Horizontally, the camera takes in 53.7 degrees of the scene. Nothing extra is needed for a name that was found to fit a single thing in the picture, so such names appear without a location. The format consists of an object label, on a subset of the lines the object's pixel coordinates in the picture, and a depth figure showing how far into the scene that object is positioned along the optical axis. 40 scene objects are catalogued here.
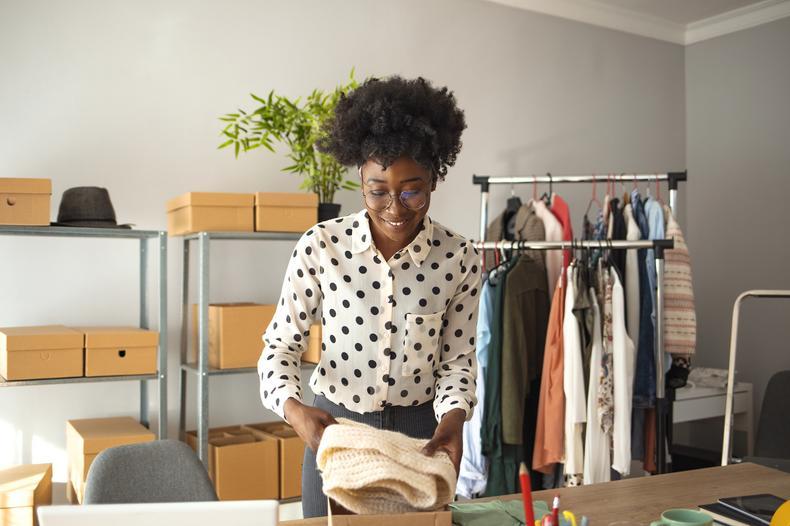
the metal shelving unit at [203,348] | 3.06
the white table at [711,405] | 4.18
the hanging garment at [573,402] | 3.24
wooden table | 1.61
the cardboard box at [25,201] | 2.76
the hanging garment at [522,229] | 3.91
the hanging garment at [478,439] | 3.32
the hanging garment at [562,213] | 3.91
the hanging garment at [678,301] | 3.68
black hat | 2.97
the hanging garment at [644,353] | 3.55
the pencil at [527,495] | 1.01
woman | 1.73
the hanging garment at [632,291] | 3.67
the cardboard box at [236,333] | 3.12
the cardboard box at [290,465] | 3.21
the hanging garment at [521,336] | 3.30
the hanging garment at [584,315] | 3.32
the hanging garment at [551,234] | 3.77
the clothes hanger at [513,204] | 4.19
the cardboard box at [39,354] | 2.74
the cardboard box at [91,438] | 2.78
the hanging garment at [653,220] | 3.72
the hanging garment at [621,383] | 3.26
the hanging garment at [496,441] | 3.32
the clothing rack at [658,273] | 3.40
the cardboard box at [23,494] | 2.59
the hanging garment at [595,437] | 3.22
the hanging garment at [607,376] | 3.28
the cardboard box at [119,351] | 2.87
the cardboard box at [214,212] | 3.07
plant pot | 3.36
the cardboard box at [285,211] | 3.18
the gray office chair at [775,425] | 3.42
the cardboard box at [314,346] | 3.28
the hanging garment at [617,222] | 3.93
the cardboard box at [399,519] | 1.13
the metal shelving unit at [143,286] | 2.82
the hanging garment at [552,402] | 3.30
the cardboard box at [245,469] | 3.11
